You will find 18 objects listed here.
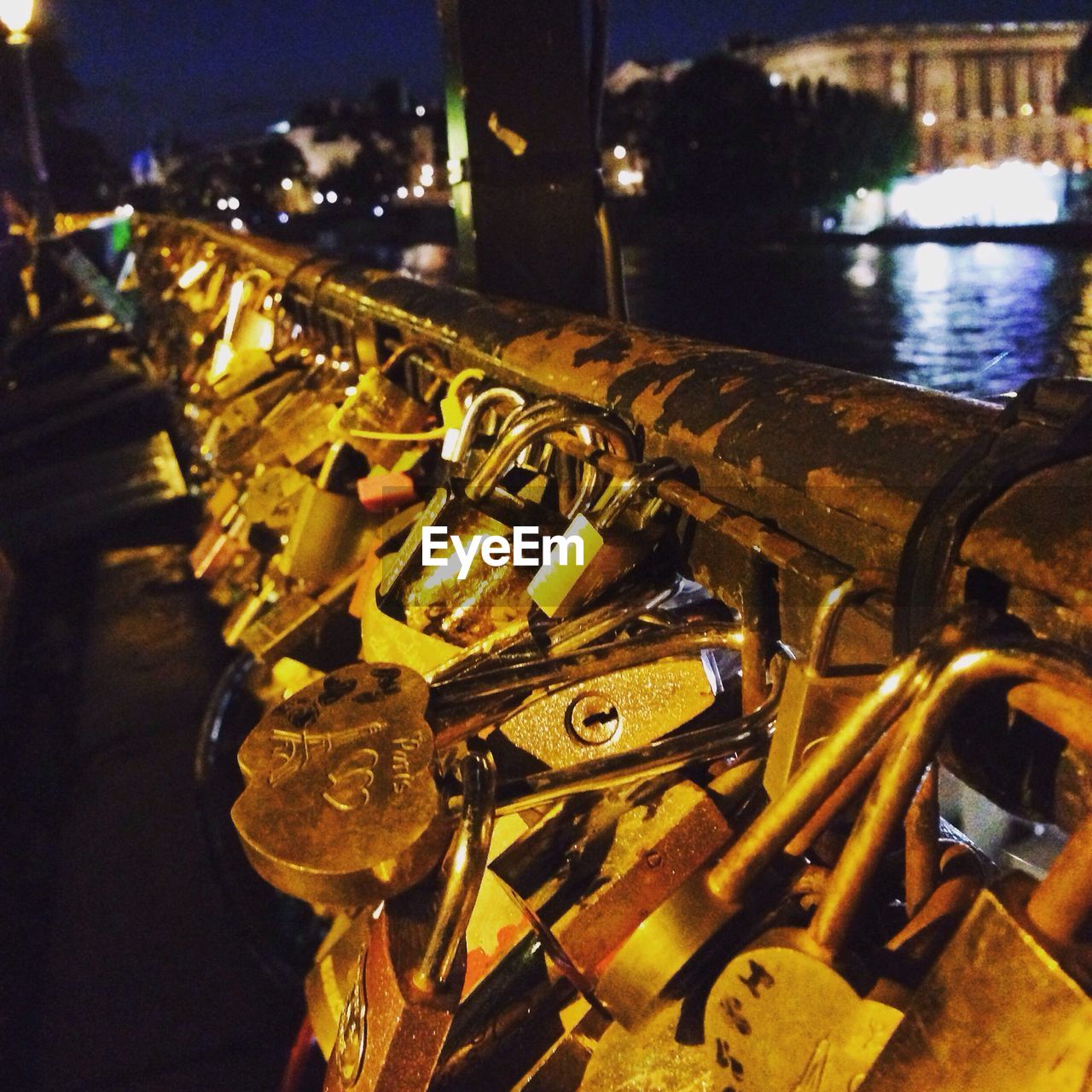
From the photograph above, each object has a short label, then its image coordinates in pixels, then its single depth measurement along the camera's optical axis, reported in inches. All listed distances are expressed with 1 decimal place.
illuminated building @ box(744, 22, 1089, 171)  1738.3
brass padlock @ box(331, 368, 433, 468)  16.9
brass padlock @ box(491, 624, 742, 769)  10.0
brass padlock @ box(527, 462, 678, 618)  10.1
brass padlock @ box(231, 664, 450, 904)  7.7
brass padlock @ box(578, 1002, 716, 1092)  8.4
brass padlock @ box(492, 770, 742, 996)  8.6
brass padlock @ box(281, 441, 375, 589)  16.2
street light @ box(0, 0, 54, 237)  297.9
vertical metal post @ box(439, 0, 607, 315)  21.8
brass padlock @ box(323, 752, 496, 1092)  8.3
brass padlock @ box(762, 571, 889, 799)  7.9
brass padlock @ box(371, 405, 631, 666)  11.6
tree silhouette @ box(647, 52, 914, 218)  1309.2
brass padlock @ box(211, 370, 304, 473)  21.6
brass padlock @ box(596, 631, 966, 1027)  6.9
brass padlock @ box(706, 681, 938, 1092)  7.0
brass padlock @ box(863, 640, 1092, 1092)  6.1
